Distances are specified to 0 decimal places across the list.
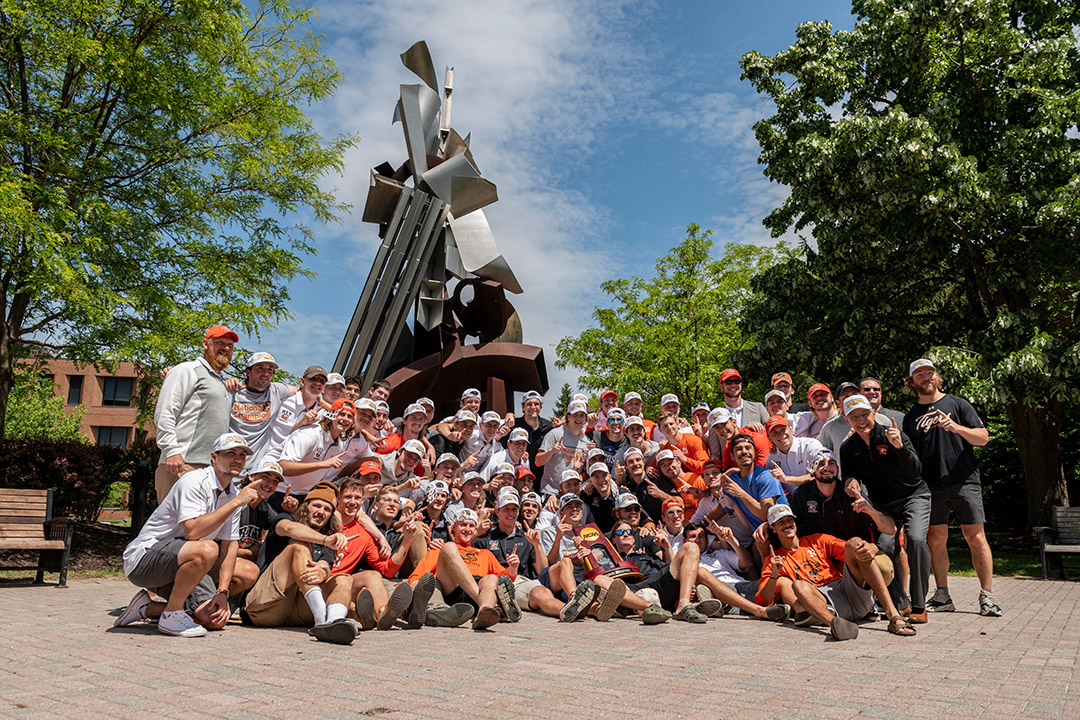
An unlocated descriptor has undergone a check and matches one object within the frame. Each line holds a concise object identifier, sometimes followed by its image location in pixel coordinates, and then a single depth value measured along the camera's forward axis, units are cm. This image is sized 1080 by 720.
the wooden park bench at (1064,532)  1013
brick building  4666
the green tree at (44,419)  3478
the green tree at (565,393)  6800
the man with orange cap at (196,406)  585
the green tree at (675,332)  2261
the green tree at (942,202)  1249
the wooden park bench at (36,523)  780
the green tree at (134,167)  995
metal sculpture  1336
